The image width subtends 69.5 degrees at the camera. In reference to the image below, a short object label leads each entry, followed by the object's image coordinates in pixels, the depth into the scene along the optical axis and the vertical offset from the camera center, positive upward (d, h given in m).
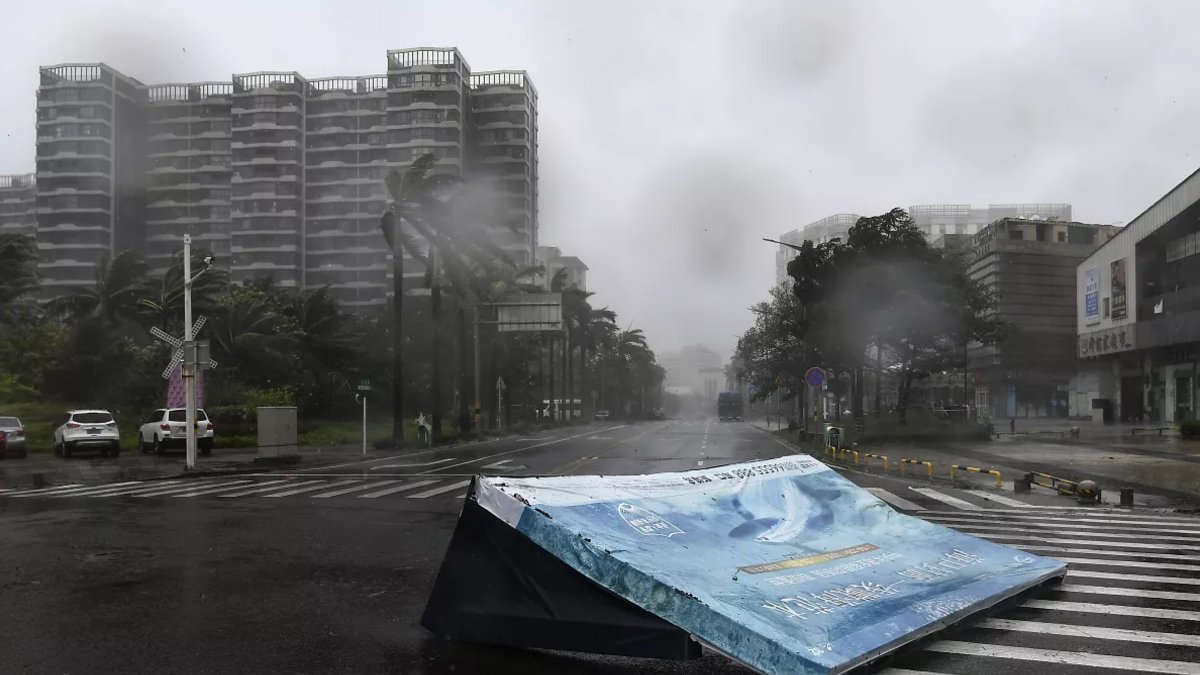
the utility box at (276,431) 27.91 -2.23
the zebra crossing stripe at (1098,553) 9.06 -2.04
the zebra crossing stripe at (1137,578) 7.71 -1.95
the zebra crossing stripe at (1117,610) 6.38 -1.87
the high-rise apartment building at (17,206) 116.69 +21.45
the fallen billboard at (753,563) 4.87 -1.38
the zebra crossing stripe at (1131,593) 7.03 -1.91
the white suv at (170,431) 27.12 -2.17
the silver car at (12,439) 27.05 -2.39
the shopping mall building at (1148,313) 38.81 +2.50
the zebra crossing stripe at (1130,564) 8.42 -2.00
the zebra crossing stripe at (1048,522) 11.30 -2.21
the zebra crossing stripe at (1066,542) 9.70 -2.08
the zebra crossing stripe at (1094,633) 5.70 -1.84
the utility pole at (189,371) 20.75 -0.19
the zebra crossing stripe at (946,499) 14.02 -2.38
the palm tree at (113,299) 42.72 +3.20
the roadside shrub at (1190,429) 31.00 -2.42
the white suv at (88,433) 26.11 -2.13
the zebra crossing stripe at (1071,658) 5.11 -1.81
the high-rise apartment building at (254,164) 97.44 +23.10
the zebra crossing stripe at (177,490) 15.56 -2.42
